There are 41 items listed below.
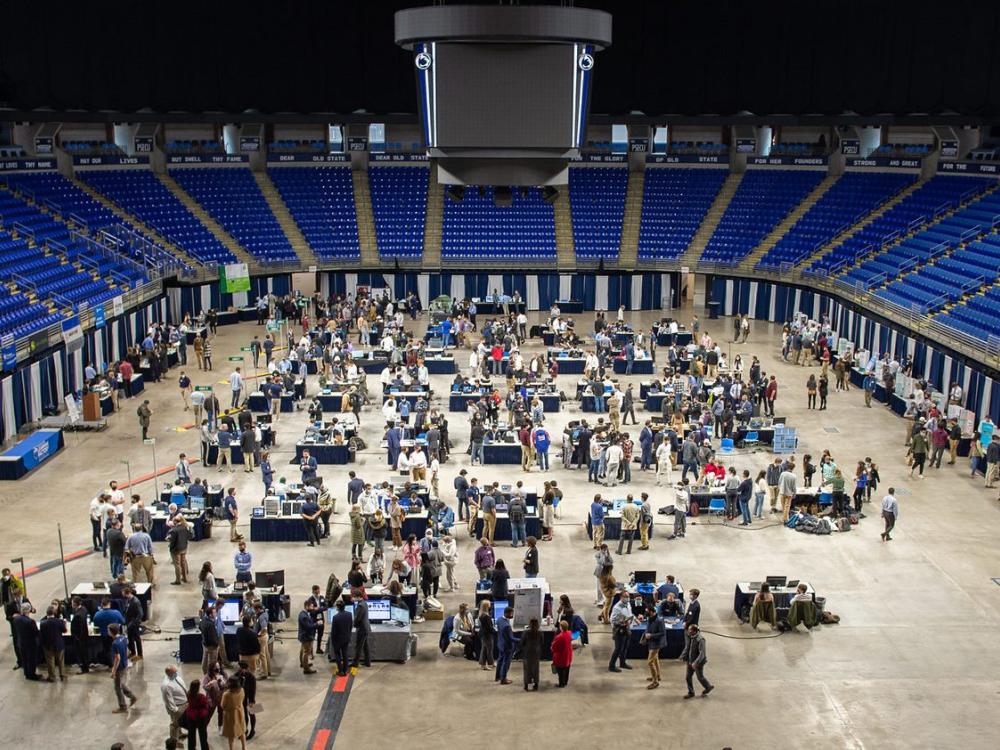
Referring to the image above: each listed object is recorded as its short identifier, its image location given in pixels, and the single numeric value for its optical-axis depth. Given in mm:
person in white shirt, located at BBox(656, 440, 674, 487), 28750
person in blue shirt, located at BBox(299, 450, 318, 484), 27000
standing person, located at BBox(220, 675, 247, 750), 16266
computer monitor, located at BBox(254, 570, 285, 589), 21125
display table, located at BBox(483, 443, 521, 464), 30203
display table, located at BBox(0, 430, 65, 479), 29172
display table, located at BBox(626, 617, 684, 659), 19906
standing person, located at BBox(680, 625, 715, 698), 18391
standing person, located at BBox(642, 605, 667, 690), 18906
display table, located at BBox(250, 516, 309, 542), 24953
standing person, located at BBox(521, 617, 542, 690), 18578
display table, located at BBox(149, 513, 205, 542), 24719
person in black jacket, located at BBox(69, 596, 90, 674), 19109
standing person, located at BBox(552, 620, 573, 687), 18719
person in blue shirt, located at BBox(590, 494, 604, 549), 24312
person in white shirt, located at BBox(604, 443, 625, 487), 28250
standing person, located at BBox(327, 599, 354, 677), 19172
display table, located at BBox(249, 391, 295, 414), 34312
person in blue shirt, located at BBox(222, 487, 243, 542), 25373
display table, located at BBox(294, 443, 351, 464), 30109
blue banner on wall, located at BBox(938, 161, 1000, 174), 46750
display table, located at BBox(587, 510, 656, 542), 25031
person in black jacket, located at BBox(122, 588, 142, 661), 19375
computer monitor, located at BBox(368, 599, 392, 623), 20062
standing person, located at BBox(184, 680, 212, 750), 16328
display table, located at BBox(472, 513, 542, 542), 25281
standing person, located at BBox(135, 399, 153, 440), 31781
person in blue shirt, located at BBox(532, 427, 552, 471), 29484
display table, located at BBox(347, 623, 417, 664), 19750
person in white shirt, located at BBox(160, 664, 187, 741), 16578
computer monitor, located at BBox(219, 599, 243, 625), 19578
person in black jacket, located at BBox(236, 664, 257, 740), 17266
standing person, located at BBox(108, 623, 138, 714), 17984
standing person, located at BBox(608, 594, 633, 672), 19375
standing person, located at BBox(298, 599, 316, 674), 19125
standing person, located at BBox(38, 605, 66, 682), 18766
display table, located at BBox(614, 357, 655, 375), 40031
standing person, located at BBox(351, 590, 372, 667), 19359
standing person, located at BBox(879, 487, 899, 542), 24783
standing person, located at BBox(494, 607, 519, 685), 18906
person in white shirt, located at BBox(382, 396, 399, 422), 31812
